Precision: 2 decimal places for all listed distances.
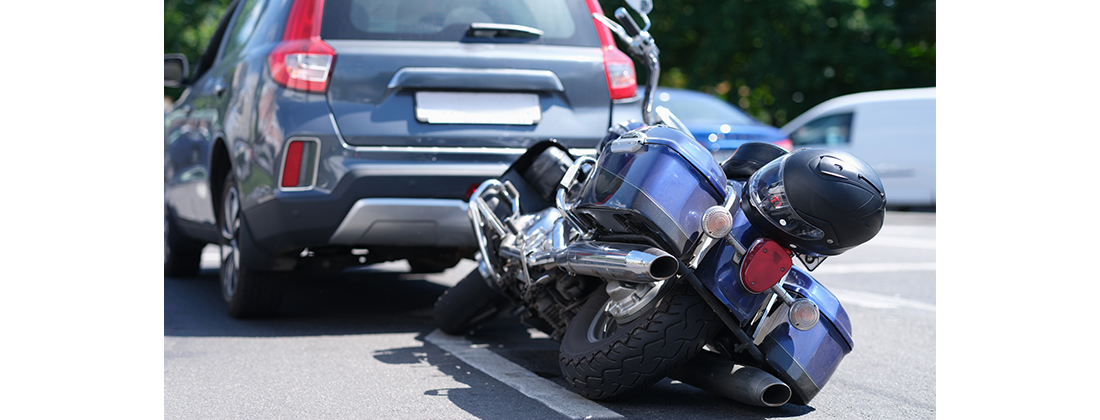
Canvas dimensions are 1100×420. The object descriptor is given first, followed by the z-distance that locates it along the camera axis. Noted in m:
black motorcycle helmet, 2.90
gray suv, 4.60
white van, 15.39
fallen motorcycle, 2.97
